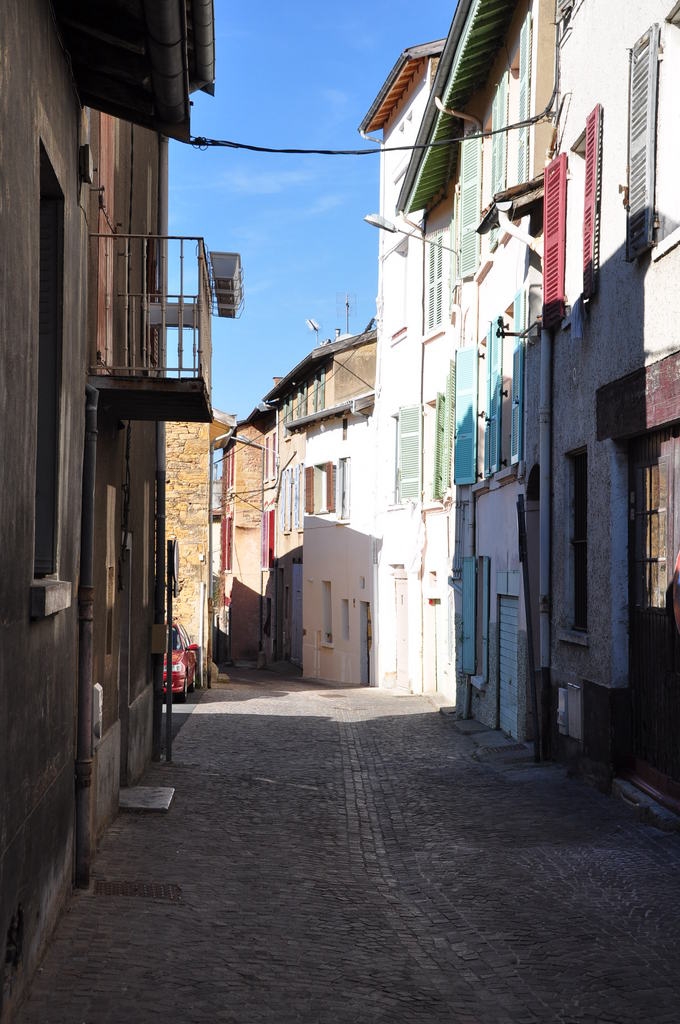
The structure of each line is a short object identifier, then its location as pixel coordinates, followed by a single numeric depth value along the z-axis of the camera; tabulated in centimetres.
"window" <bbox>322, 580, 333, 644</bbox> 3344
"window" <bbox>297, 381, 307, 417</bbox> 3741
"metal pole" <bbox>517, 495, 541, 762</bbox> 1279
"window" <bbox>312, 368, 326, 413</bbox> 3480
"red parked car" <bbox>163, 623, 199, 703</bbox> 2197
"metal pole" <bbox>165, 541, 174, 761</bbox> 1323
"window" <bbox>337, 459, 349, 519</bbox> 3144
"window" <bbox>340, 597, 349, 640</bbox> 3127
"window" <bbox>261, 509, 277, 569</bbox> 4284
